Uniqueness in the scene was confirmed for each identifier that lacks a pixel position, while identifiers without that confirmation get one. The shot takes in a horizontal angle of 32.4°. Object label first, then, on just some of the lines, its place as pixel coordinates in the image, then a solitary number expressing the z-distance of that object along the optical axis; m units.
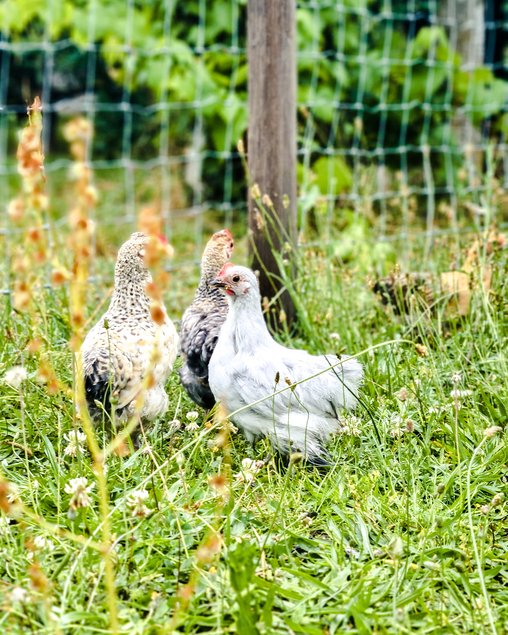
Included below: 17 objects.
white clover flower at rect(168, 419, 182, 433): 2.86
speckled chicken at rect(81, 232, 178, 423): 2.77
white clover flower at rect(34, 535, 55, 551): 2.19
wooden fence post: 3.86
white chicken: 2.82
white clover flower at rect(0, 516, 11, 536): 2.28
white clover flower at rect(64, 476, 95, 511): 1.83
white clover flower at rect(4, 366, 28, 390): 2.14
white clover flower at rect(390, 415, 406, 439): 2.66
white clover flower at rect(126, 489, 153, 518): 2.06
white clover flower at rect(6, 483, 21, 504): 2.40
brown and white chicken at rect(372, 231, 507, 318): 3.67
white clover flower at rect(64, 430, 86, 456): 2.46
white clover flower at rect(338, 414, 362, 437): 2.84
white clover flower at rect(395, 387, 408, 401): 2.54
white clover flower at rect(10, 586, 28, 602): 1.80
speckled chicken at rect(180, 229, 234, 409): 3.16
